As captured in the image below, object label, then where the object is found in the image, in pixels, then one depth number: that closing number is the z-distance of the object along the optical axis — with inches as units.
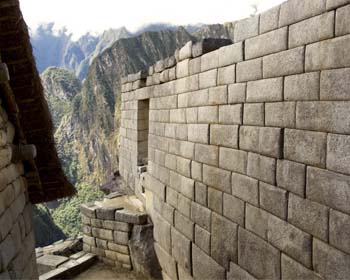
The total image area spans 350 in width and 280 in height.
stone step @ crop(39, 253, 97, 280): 317.4
